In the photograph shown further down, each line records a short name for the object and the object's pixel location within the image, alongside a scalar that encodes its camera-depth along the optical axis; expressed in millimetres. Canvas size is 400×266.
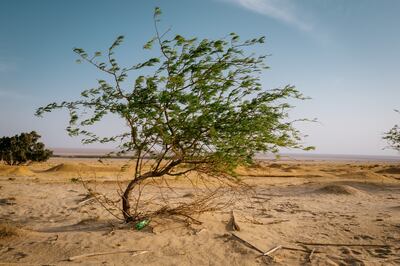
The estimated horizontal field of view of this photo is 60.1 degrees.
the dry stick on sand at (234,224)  7394
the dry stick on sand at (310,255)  5894
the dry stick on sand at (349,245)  6605
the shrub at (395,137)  23294
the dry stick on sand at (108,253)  5867
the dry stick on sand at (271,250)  6051
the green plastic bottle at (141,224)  7363
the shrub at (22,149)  27516
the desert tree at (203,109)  6457
